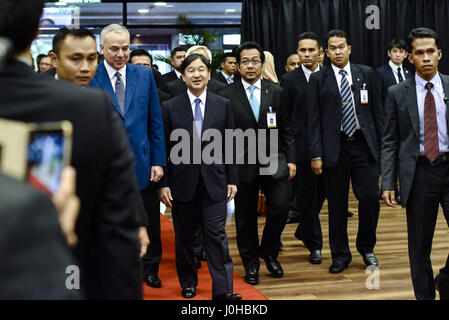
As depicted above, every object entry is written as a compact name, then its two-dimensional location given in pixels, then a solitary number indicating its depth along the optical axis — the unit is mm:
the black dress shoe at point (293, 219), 6738
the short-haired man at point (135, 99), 3791
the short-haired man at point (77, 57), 2881
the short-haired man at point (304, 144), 5195
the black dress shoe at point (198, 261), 5059
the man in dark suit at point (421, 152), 3529
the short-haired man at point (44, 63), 7249
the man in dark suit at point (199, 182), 4020
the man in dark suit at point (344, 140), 4730
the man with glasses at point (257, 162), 4535
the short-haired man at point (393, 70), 7969
